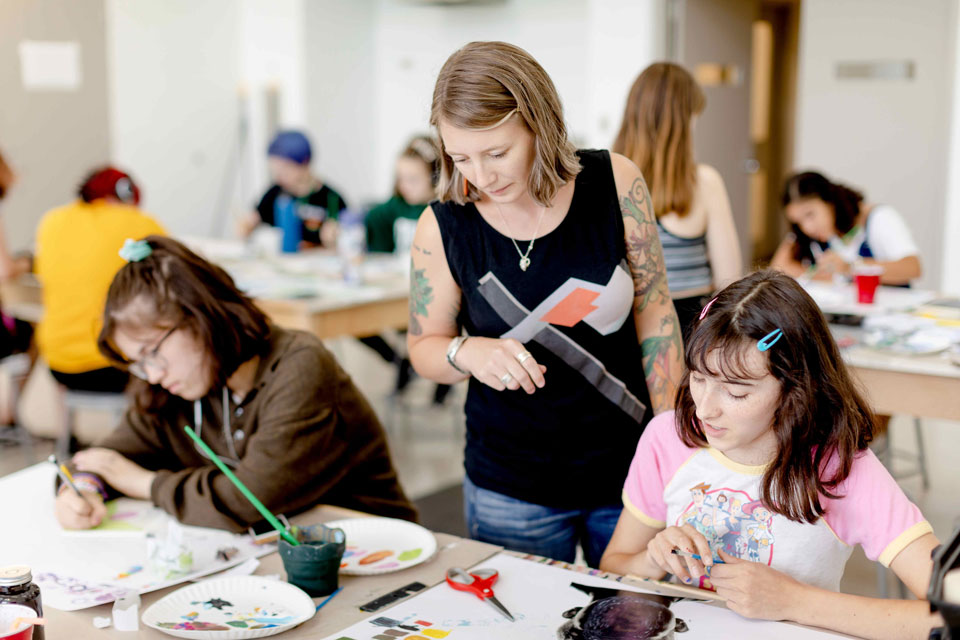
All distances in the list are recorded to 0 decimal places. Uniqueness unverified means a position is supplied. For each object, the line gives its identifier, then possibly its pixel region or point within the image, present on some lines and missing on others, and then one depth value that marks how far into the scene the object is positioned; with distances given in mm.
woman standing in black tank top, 1464
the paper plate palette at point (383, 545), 1458
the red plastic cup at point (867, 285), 2986
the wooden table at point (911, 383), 2320
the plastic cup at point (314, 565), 1354
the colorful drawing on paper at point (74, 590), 1371
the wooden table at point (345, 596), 1273
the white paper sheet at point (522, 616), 1227
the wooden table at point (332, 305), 3359
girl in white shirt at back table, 3406
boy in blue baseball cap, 4539
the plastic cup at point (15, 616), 1107
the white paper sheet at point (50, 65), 6039
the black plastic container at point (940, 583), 767
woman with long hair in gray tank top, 2467
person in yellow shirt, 3404
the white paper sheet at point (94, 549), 1429
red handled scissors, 1321
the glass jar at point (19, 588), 1146
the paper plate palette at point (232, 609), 1249
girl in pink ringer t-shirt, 1265
